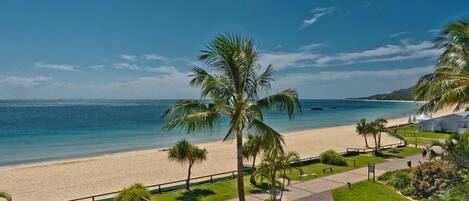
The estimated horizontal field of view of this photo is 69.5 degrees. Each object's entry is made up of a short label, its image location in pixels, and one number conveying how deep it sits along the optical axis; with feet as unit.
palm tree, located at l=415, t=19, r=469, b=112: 37.11
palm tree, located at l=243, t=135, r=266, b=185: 54.49
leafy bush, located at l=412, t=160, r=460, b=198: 46.03
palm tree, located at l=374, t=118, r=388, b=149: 97.32
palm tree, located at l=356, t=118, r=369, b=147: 99.25
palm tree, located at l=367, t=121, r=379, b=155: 97.04
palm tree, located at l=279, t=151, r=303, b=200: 39.15
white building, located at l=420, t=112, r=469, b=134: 129.48
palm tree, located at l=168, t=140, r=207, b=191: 53.26
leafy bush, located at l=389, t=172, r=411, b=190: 51.10
